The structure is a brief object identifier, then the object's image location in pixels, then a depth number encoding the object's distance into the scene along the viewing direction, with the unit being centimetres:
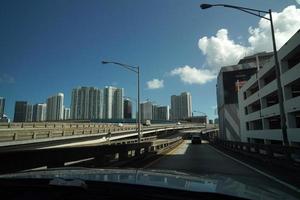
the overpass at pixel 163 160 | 608
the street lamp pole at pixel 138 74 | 2156
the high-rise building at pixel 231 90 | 5750
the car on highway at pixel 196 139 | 3944
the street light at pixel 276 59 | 1176
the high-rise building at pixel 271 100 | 2023
